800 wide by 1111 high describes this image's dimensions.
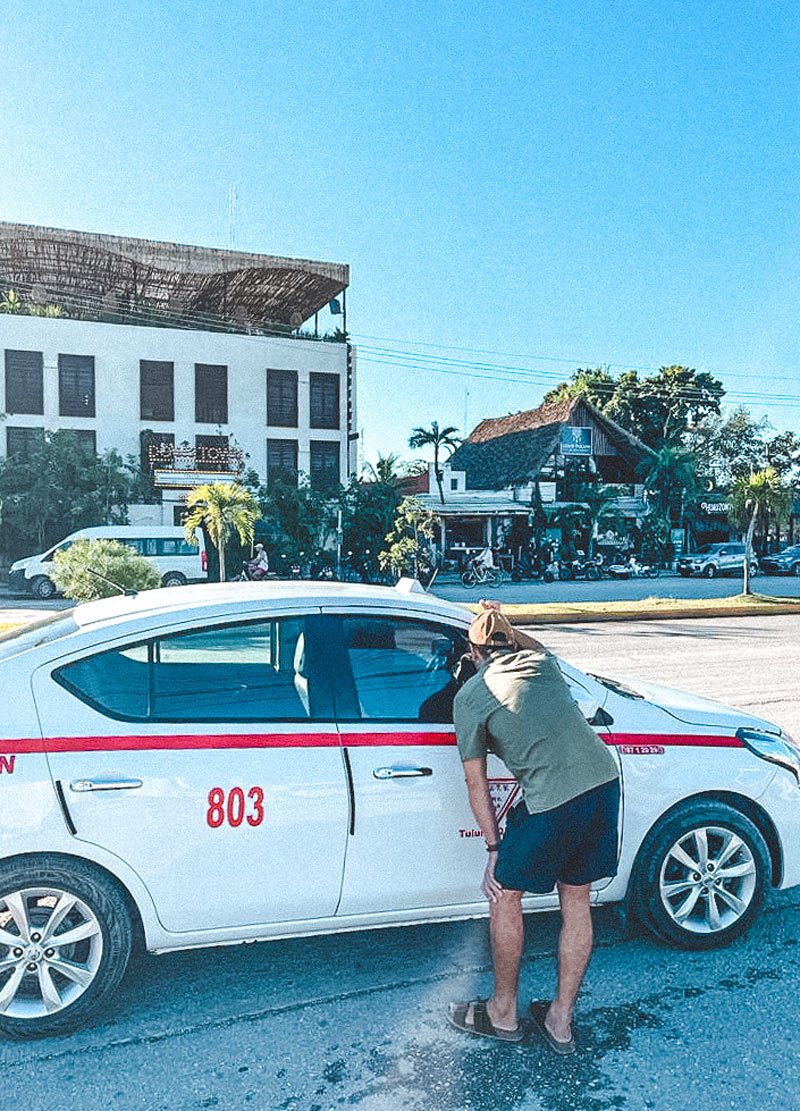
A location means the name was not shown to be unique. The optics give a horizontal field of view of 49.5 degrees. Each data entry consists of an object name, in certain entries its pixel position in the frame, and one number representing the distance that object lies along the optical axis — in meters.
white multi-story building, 34.19
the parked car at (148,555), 24.08
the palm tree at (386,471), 31.31
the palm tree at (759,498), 22.56
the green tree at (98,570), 14.69
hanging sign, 43.19
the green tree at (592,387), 54.00
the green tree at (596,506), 39.72
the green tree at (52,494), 30.56
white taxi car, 3.03
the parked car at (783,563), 37.22
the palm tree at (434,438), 50.50
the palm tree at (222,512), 19.23
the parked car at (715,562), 35.88
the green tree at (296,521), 30.47
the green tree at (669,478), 42.94
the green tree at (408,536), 24.42
